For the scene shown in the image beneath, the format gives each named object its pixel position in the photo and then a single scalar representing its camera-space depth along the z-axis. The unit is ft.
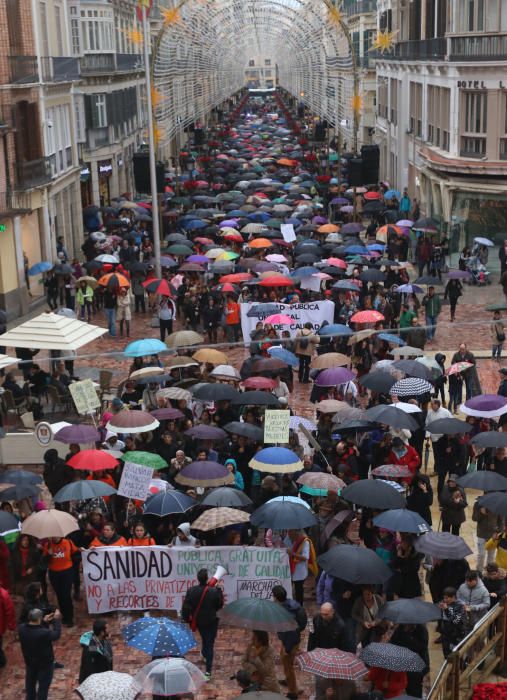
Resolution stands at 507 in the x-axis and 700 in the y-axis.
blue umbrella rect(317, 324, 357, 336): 72.84
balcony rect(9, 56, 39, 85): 107.37
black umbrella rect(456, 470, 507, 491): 46.26
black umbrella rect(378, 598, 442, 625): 35.68
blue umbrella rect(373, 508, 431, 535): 41.88
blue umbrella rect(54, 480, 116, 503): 45.85
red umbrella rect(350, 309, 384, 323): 74.95
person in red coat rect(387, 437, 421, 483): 51.60
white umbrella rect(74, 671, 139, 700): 31.12
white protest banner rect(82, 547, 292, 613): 43.19
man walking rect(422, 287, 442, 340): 82.89
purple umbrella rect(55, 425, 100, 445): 54.08
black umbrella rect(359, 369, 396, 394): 60.18
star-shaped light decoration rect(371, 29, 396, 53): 165.29
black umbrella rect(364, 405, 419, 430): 53.31
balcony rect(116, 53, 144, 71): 184.51
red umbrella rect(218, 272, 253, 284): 89.81
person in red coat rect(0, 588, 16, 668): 40.09
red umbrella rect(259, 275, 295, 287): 84.58
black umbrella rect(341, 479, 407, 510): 44.68
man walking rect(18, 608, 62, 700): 36.70
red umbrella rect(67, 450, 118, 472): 48.88
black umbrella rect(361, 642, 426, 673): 34.14
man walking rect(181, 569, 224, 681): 39.45
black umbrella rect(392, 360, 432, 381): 62.03
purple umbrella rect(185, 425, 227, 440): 53.16
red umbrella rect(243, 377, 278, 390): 61.87
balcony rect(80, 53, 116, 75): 162.17
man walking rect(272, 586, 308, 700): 37.65
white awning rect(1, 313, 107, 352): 65.26
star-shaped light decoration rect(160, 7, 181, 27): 117.39
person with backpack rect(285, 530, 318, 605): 43.32
